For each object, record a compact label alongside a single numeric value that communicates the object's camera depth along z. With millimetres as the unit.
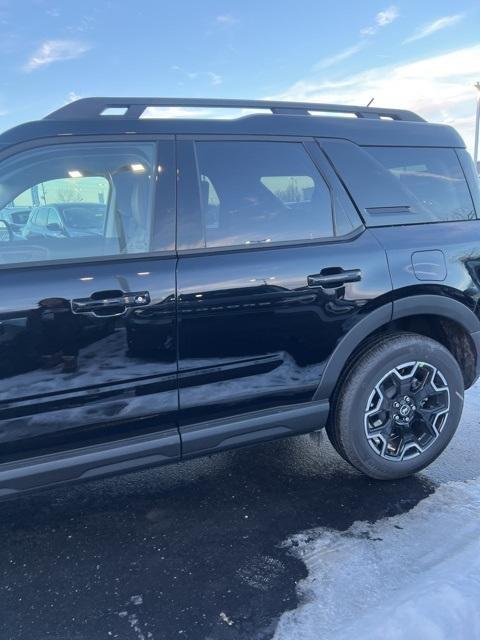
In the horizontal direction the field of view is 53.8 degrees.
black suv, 1951
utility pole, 25191
